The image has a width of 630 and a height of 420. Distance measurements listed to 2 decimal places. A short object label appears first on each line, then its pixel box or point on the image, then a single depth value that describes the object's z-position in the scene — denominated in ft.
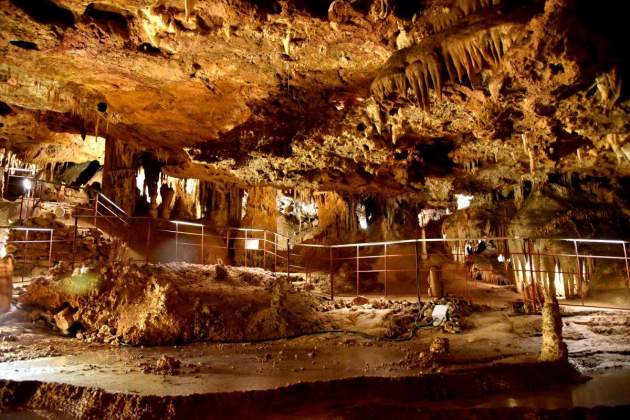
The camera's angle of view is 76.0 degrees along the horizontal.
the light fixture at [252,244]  53.72
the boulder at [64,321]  24.32
